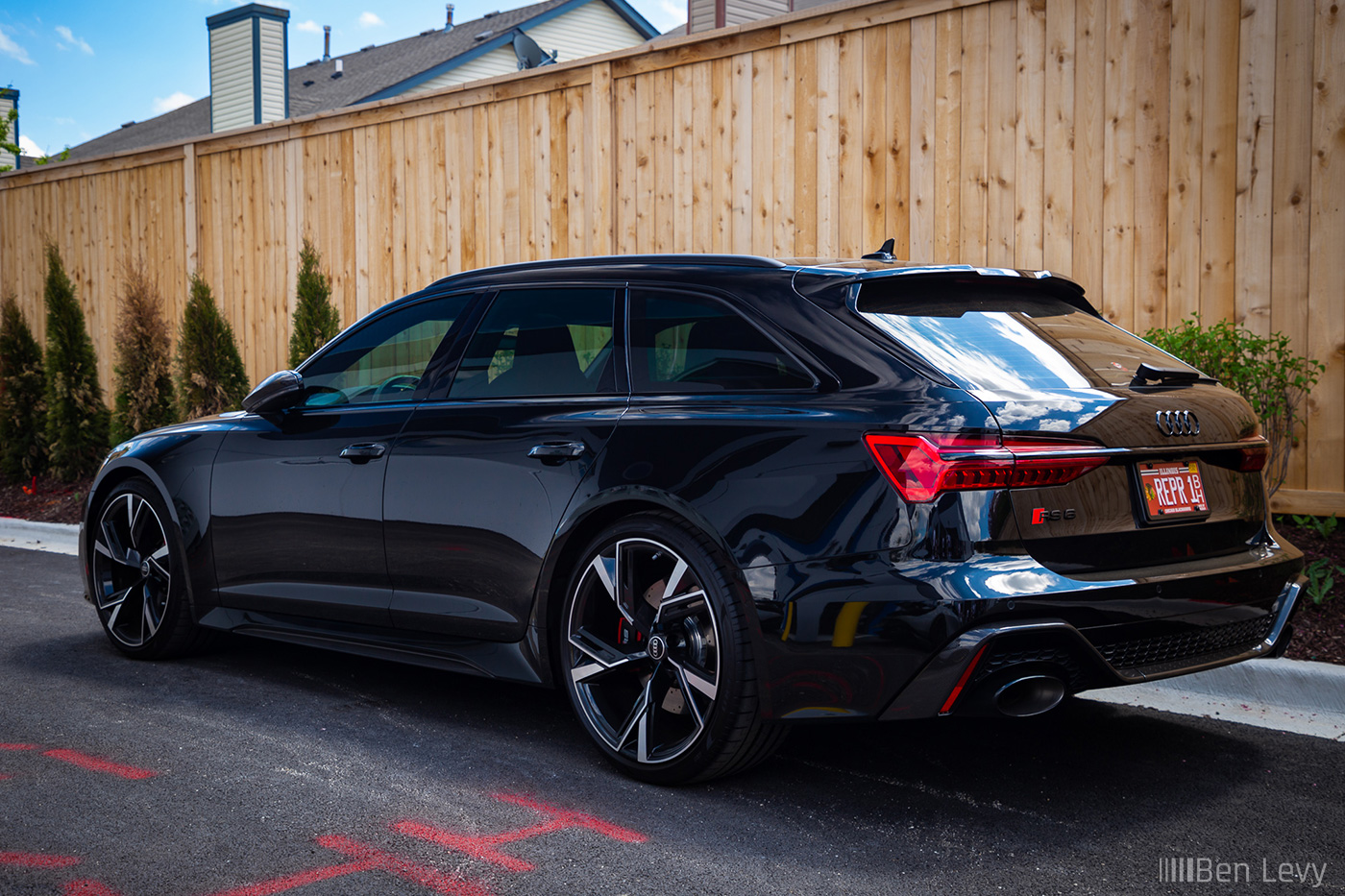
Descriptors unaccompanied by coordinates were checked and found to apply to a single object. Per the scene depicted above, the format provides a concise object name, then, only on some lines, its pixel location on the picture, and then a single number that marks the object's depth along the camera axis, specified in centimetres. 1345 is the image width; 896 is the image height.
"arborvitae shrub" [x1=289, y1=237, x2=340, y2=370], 1036
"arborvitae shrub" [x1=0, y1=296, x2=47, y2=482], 1203
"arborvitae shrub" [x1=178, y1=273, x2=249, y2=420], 1086
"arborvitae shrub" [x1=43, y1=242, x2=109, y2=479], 1164
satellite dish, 1565
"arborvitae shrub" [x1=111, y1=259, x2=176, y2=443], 1108
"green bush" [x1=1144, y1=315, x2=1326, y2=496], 570
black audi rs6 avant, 307
